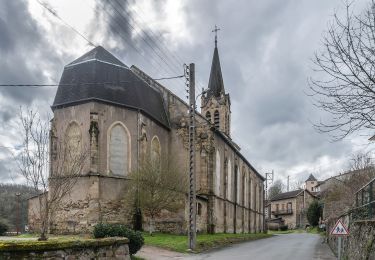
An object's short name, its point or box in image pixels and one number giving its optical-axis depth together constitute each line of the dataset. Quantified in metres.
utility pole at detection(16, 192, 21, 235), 33.28
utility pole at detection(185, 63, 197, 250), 22.80
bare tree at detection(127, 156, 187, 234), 29.27
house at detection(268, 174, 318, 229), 103.00
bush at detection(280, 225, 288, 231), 93.38
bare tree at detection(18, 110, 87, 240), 15.10
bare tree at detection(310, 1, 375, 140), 8.41
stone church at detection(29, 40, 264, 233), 29.30
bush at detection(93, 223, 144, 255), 16.66
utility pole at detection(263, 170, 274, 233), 73.21
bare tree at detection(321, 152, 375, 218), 36.97
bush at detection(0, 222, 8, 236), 28.70
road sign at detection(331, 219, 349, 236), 14.30
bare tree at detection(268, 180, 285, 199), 140.07
